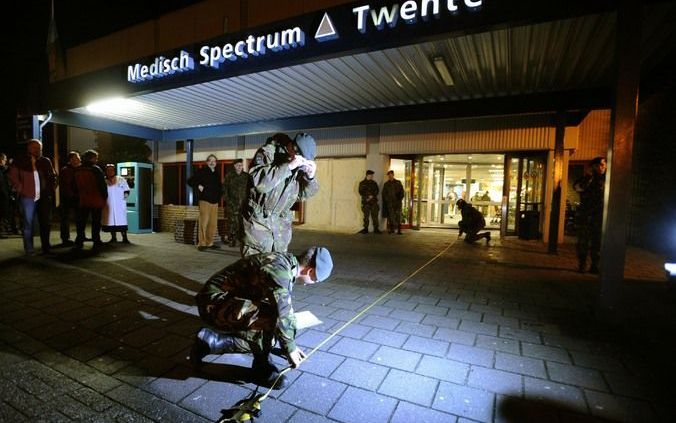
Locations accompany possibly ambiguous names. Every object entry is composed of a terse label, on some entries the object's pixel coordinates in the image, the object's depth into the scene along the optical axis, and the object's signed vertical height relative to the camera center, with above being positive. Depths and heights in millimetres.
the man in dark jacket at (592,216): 5867 -377
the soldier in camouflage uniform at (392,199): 11164 -283
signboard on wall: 4582 +2578
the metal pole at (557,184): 7941 +268
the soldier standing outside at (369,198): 11297 -276
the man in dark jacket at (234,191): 7500 -97
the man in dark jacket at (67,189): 7293 -139
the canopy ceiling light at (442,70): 6223 +2496
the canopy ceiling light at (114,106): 9083 +2298
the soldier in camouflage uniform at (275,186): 2604 +14
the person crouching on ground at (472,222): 9375 -836
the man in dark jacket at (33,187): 5984 -99
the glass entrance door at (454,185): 13906 +391
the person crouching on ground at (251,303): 2258 -852
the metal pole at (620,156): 3553 +453
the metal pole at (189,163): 12826 +898
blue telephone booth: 10227 -335
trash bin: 10438 -980
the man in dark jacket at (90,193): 7000 -214
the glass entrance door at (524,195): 10469 -17
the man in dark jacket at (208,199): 7613 -297
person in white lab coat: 7988 -542
